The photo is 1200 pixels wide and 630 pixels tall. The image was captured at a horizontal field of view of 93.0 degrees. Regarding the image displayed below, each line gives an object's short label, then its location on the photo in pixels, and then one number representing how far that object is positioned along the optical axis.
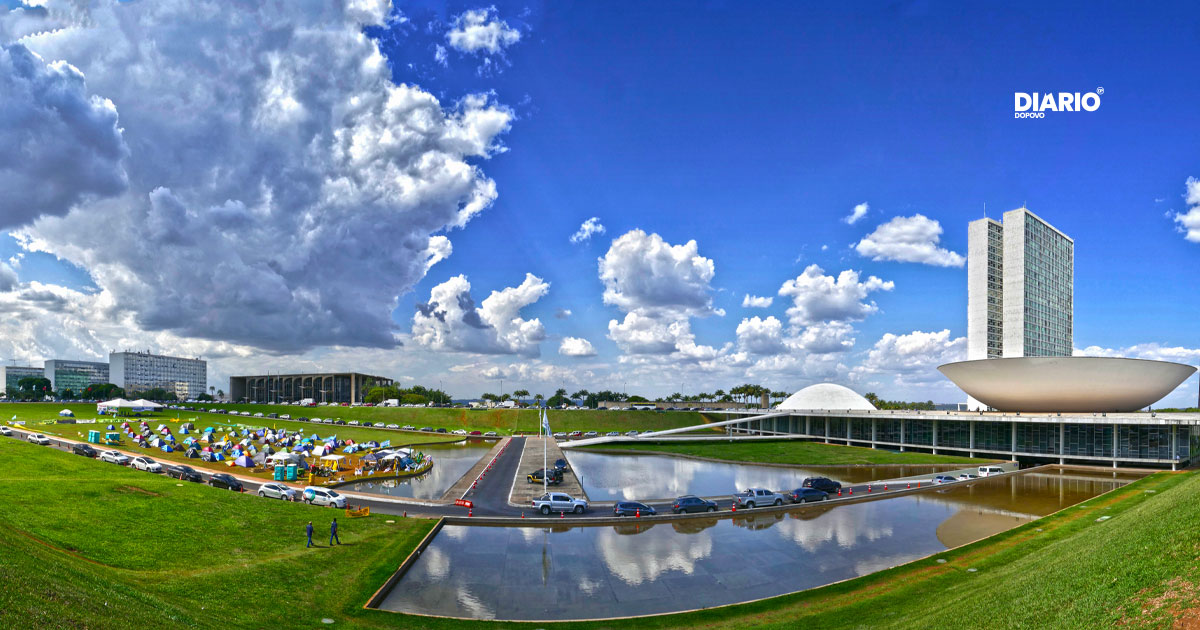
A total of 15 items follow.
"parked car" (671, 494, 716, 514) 40.09
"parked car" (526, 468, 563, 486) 51.25
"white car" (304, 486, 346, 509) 39.97
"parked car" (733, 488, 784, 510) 42.41
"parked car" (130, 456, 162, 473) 44.53
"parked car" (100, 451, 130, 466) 47.53
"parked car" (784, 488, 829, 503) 44.06
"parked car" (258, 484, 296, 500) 41.19
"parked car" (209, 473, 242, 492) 43.06
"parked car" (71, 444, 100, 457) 50.77
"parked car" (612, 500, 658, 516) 39.16
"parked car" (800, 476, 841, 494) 48.03
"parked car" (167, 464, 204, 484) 42.59
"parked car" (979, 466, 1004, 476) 60.43
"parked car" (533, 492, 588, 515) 40.12
